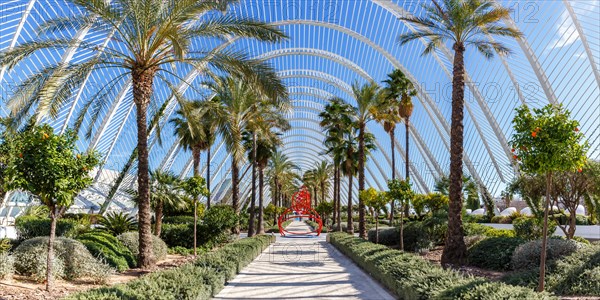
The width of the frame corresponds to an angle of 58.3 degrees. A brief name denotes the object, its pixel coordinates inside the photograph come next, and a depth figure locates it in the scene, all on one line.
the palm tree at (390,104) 33.26
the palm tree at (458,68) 16.69
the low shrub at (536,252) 13.46
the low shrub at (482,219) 42.76
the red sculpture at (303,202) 36.83
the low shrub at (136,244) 17.52
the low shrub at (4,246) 12.81
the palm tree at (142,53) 14.32
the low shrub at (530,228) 18.84
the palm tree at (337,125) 36.84
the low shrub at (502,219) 39.18
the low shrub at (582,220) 34.40
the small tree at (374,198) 27.80
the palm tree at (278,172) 68.05
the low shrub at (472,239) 19.11
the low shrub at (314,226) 51.59
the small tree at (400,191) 23.25
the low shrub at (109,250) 14.69
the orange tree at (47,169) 10.70
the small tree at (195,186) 23.28
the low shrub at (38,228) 18.72
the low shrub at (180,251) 22.06
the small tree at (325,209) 62.16
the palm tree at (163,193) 24.35
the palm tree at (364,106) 31.22
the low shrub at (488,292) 7.64
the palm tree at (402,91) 34.62
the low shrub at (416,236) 22.30
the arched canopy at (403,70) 25.31
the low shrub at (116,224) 21.67
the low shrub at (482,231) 21.05
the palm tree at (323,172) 77.88
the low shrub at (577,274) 10.41
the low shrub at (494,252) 15.40
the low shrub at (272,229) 47.87
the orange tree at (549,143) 9.48
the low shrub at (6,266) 10.85
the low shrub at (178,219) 32.19
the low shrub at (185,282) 8.31
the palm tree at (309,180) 99.62
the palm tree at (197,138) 33.25
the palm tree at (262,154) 37.41
